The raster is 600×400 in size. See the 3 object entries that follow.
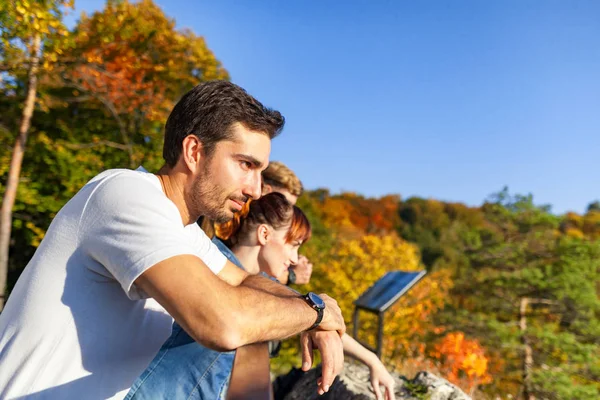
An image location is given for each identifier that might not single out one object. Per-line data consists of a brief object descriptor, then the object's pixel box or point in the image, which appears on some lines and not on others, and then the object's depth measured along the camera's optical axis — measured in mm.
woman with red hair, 1431
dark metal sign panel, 4141
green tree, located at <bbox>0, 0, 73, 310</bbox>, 5082
